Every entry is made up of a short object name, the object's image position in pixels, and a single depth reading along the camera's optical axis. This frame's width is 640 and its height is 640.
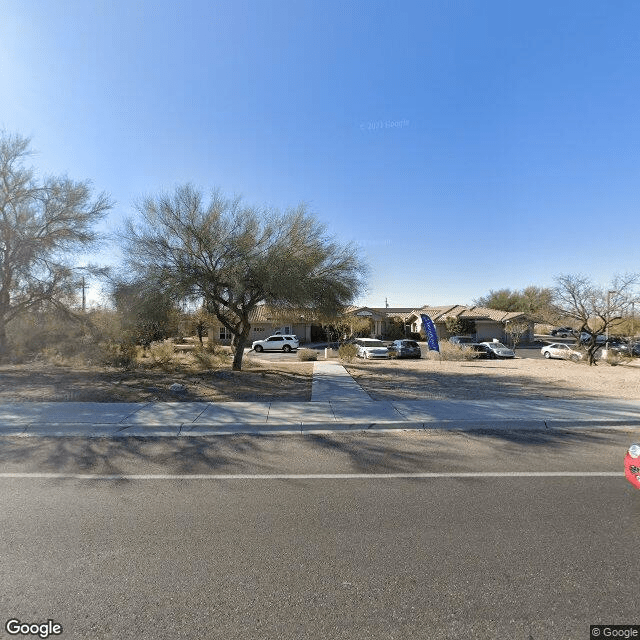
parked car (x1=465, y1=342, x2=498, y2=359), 31.52
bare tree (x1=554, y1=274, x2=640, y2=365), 25.94
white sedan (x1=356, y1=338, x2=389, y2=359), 28.91
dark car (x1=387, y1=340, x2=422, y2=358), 29.69
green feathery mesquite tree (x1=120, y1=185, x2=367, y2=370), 14.59
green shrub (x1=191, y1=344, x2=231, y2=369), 18.45
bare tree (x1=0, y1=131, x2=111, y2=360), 16.67
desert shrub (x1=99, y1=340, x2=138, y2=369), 18.00
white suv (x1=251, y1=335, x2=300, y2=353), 36.91
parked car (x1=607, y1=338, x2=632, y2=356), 31.15
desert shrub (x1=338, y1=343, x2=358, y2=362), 23.89
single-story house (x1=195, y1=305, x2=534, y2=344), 47.38
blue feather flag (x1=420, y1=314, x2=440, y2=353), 22.96
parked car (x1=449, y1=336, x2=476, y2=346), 39.41
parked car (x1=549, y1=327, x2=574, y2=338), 60.19
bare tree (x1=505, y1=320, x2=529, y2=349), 34.81
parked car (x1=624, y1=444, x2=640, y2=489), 3.78
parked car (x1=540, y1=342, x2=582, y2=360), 29.48
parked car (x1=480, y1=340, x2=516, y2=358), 31.78
